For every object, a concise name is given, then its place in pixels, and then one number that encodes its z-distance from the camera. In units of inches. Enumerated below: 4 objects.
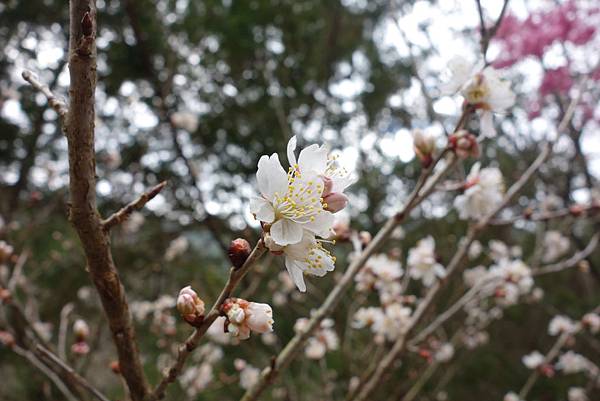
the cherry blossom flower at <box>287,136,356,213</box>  4.1
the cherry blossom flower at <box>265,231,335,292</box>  3.9
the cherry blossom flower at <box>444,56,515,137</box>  6.4
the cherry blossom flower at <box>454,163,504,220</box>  8.5
